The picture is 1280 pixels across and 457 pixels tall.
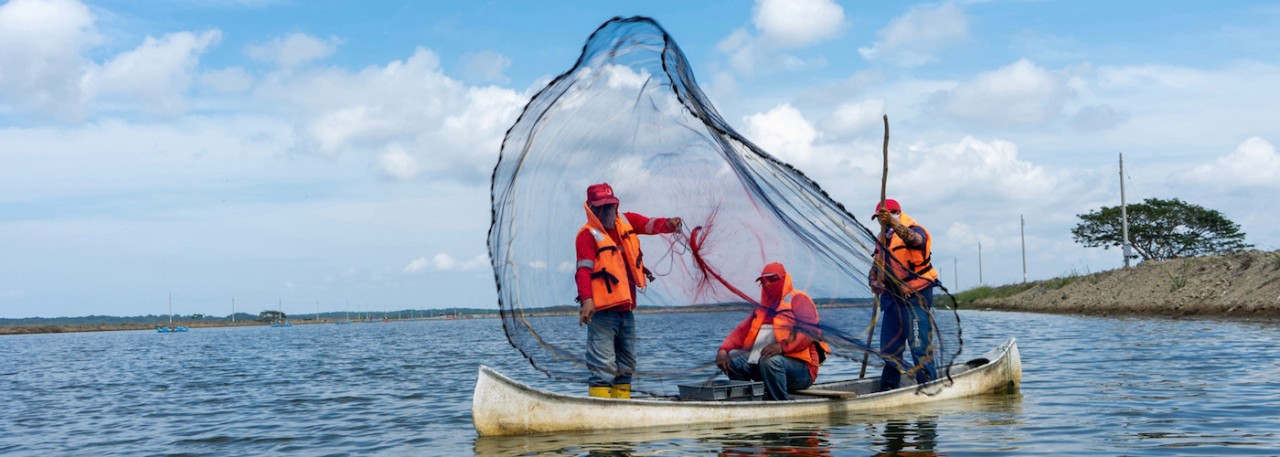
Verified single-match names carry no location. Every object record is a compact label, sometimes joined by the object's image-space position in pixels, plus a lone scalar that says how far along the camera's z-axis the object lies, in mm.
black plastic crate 10500
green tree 61250
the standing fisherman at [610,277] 9461
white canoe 9867
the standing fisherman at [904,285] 10445
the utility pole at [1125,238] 48575
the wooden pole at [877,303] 10688
